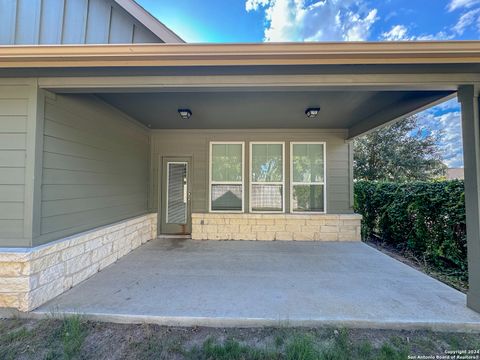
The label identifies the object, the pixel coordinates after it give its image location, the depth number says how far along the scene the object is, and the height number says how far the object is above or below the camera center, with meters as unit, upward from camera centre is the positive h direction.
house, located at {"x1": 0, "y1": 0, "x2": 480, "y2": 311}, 2.31 +1.03
